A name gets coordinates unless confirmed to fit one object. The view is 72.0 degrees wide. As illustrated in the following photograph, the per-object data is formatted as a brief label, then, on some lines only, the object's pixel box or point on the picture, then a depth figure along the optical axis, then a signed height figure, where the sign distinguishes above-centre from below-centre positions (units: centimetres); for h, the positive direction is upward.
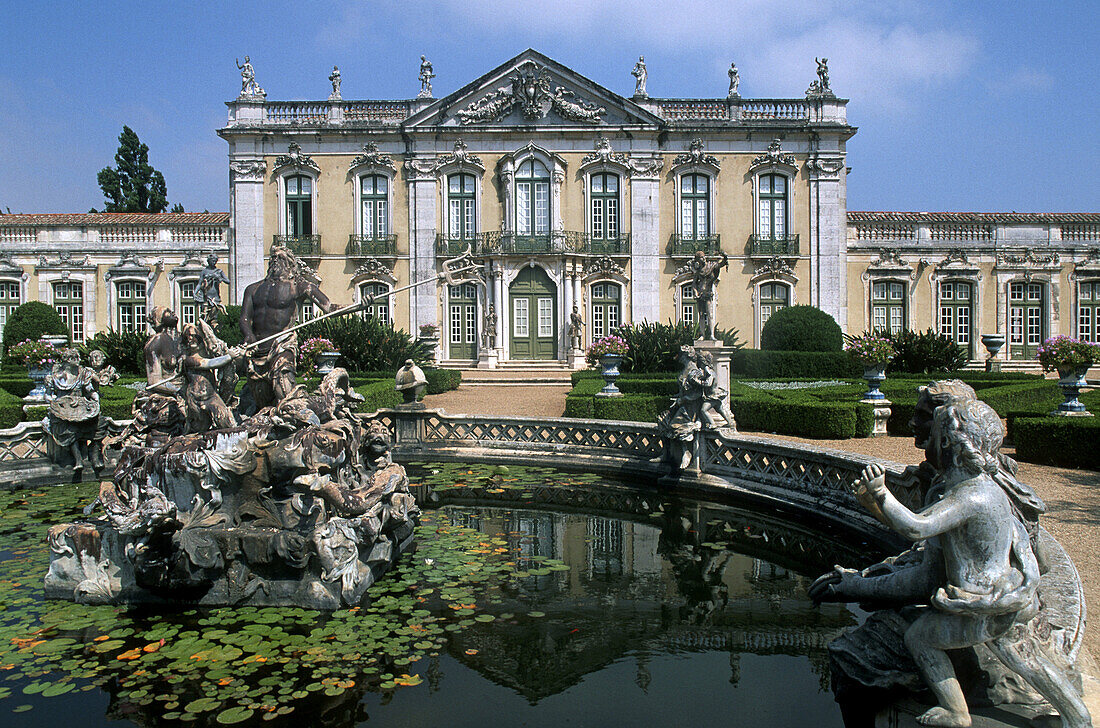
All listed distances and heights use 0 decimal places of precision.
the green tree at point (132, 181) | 3781 +927
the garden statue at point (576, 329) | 2406 +96
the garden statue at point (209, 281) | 1179 +155
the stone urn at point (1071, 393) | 1017 -54
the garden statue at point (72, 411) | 866 -53
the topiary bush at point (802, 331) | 2050 +69
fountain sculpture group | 486 -103
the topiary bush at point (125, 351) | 1880 +33
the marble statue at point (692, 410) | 809 -57
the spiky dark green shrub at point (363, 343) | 1766 +44
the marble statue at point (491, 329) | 2444 +101
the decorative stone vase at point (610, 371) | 1350 -23
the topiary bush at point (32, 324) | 2158 +120
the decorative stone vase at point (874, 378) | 1230 -37
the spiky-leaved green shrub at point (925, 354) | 1870 +2
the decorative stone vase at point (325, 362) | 1595 +0
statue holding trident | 618 +36
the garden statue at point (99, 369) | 891 -5
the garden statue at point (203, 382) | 556 -14
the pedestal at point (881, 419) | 1162 -99
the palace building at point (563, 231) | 2456 +425
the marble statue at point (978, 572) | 267 -79
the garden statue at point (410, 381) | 1053 -28
